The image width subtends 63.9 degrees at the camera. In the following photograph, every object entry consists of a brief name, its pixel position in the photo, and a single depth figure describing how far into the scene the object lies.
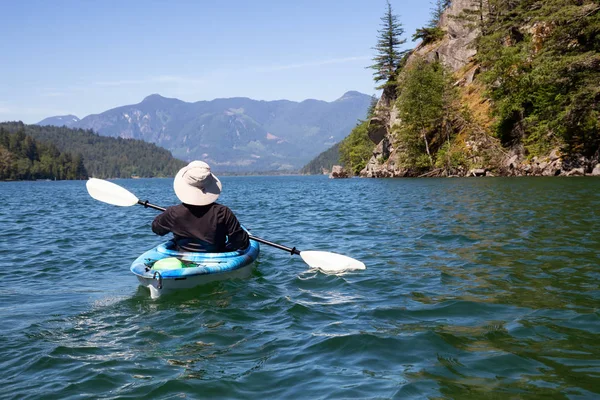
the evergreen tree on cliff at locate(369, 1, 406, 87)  82.75
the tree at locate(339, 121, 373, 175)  98.15
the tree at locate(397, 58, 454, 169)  59.16
